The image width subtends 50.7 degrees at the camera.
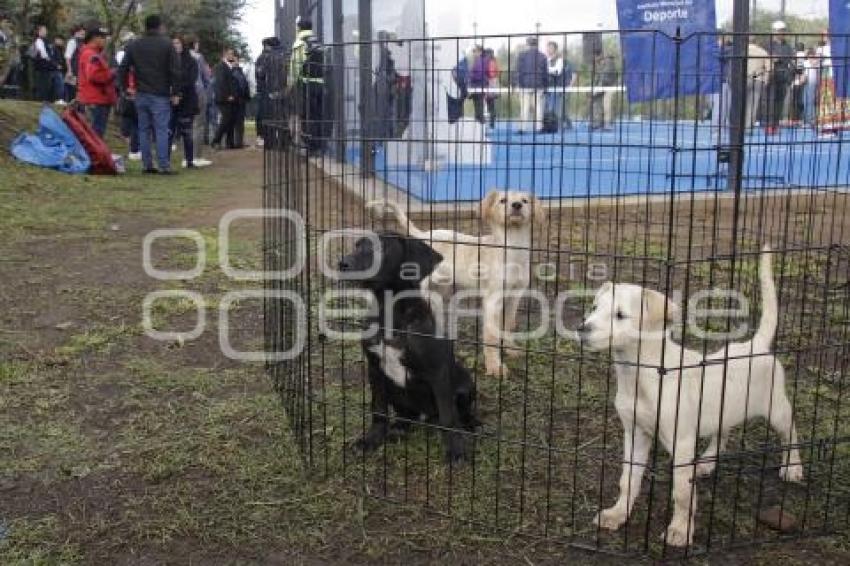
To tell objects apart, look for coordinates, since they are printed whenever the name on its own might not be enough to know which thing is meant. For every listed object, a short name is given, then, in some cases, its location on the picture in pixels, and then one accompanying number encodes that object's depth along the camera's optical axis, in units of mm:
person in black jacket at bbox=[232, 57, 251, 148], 17344
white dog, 2994
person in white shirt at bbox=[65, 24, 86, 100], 18188
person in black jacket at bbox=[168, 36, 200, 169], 13602
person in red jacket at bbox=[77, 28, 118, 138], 13133
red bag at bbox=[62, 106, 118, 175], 12930
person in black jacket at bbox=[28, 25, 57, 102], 20828
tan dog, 5273
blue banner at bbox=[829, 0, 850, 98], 9578
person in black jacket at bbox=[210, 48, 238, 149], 16984
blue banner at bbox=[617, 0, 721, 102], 9328
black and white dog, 3742
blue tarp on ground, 12664
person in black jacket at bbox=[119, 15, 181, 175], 12219
